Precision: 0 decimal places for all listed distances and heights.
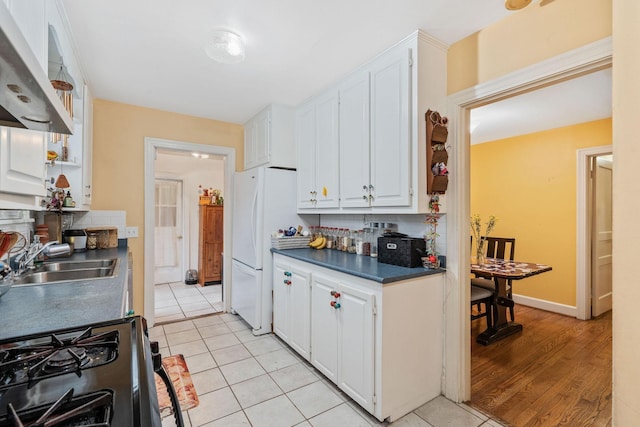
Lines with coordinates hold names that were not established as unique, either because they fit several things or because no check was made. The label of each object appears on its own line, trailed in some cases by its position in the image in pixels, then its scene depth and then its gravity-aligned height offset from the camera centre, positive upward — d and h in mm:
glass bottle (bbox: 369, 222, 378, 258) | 2514 -225
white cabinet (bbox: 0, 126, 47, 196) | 808 +167
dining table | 2752 -763
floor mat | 1855 -1209
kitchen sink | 1963 -356
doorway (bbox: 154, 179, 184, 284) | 5055 -314
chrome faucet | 1692 -248
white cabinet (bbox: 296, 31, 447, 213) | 1857 +639
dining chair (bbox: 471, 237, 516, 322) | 3123 -505
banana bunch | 2969 -292
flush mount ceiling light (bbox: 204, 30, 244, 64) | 1839 +1084
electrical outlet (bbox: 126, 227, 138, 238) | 3006 -181
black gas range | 553 -385
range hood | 511 +287
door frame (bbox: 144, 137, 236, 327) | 3074 +180
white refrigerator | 2912 -114
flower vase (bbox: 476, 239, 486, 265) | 3312 -479
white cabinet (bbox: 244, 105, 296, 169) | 3027 +820
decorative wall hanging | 1851 +380
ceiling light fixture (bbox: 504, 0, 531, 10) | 1417 +1036
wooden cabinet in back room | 4848 -517
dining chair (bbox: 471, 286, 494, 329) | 2771 -811
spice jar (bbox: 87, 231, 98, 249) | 2707 -242
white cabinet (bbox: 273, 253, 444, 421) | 1700 -786
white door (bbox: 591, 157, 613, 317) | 3488 -295
